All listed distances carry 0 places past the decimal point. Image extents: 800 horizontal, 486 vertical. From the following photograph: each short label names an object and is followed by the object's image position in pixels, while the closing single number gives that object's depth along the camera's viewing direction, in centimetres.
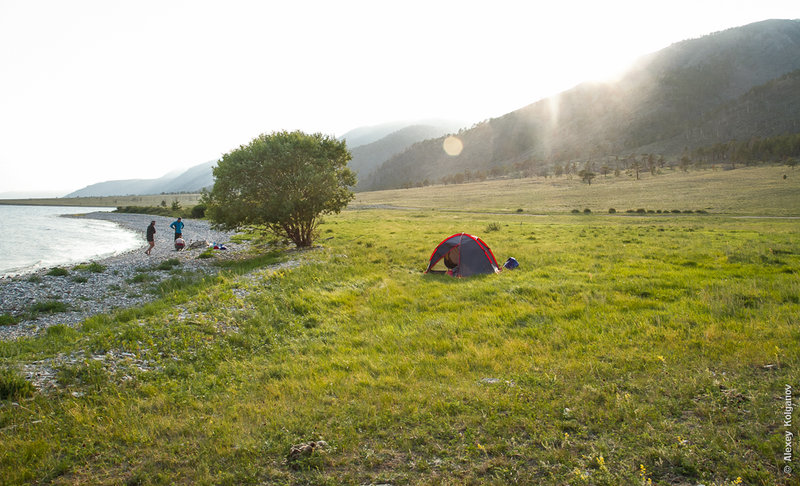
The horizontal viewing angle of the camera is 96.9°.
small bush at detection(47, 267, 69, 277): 1850
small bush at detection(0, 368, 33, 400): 660
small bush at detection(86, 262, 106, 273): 1955
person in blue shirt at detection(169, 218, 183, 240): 2755
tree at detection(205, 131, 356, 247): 2177
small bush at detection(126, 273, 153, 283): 1712
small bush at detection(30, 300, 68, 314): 1285
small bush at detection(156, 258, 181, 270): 2018
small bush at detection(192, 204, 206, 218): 6789
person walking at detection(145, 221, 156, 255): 2772
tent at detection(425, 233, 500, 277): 1645
